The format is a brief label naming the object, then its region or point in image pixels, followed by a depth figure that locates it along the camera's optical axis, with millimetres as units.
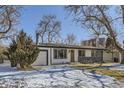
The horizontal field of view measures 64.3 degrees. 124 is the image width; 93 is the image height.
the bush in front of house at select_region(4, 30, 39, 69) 5404
